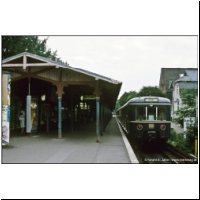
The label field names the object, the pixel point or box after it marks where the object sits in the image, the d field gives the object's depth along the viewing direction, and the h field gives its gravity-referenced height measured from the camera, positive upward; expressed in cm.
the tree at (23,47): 1896 +447
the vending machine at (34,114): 1473 -42
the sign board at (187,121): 1279 -70
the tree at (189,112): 1266 -29
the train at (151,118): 1285 -57
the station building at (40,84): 1281 +114
